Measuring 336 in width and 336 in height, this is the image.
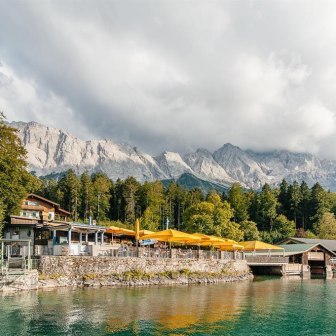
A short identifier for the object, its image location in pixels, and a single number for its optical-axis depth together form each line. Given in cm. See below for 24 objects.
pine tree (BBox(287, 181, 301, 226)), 11725
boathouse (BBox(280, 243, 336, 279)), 6662
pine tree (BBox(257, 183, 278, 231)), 10744
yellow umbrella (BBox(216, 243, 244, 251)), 5438
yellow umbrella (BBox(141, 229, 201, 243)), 4725
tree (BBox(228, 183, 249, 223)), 10588
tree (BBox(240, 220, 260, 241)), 9044
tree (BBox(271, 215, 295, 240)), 10006
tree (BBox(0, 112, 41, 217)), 4477
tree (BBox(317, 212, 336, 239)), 9569
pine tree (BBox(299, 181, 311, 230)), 11662
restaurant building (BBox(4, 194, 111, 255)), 4200
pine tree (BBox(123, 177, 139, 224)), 10394
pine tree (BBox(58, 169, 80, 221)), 10150
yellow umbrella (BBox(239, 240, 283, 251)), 6079
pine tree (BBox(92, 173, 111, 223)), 10338
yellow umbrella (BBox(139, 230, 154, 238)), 5403
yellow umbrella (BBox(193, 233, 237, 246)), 5112
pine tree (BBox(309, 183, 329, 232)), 11146
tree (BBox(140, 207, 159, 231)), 8944
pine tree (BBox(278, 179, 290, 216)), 11969
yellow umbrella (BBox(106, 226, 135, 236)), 5375
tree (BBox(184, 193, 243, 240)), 7169
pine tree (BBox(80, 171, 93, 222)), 10219
